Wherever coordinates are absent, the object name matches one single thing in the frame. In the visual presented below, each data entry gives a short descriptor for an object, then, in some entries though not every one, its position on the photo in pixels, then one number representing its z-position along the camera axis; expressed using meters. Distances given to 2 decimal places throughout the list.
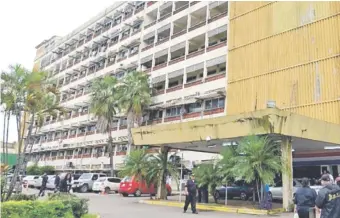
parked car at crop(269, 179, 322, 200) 22.59
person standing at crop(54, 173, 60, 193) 26.23
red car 27.12
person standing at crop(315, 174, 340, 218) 6.29
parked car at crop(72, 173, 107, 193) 32.66
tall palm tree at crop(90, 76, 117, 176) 38.34
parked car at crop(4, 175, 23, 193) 16.35
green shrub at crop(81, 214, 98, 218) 11.65
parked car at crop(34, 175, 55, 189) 39.00
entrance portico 15.90
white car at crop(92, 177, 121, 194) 30.70
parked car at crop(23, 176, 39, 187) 39.50
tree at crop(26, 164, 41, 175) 53.83
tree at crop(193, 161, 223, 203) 18.25
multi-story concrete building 36.03
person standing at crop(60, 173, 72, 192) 23.84
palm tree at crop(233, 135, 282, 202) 15.71
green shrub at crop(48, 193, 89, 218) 11.14
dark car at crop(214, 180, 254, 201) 23.47
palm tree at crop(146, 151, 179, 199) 21.03
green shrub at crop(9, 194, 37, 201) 13.25
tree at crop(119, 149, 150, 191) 21.45
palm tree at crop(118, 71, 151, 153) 36.97
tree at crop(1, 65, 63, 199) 16.69
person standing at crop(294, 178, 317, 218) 8.12
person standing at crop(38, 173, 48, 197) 25.18
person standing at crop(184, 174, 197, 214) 15.71
